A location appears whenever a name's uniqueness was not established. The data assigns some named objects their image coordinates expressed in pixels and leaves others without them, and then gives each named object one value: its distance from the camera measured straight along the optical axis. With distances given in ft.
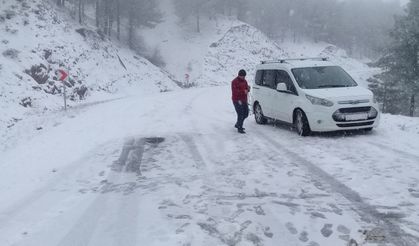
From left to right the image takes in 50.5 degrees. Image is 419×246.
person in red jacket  41.58
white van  36.06
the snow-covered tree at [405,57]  109.40
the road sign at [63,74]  66.39
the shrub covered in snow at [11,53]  83.97
